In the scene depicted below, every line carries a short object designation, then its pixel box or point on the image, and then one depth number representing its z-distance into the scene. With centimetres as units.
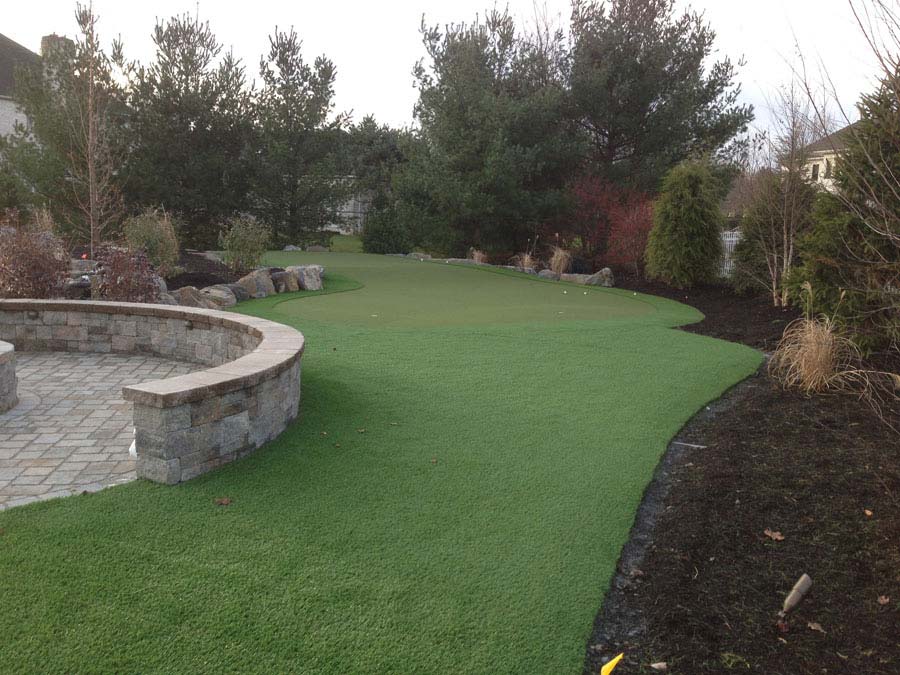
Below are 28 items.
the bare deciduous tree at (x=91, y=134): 1038
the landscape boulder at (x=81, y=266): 1020
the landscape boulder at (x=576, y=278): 1562
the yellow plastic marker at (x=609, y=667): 255
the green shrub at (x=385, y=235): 2450
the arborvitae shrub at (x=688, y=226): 1320
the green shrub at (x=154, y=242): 1148
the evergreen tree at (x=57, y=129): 1731
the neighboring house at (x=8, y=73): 2755
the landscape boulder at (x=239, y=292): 1134
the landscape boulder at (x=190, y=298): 988
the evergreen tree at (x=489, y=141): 1808
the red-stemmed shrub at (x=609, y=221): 1531
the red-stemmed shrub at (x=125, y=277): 872
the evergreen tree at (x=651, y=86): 1805
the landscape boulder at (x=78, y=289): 900
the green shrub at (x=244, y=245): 1332
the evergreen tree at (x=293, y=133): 2230
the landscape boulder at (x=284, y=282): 1247
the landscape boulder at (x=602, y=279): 1527
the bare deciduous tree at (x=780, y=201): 1069
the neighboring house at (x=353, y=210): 2417
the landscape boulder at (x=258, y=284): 1176
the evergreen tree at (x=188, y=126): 2086
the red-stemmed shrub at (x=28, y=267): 812
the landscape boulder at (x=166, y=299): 935
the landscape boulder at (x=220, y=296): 1062
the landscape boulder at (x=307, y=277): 1282
